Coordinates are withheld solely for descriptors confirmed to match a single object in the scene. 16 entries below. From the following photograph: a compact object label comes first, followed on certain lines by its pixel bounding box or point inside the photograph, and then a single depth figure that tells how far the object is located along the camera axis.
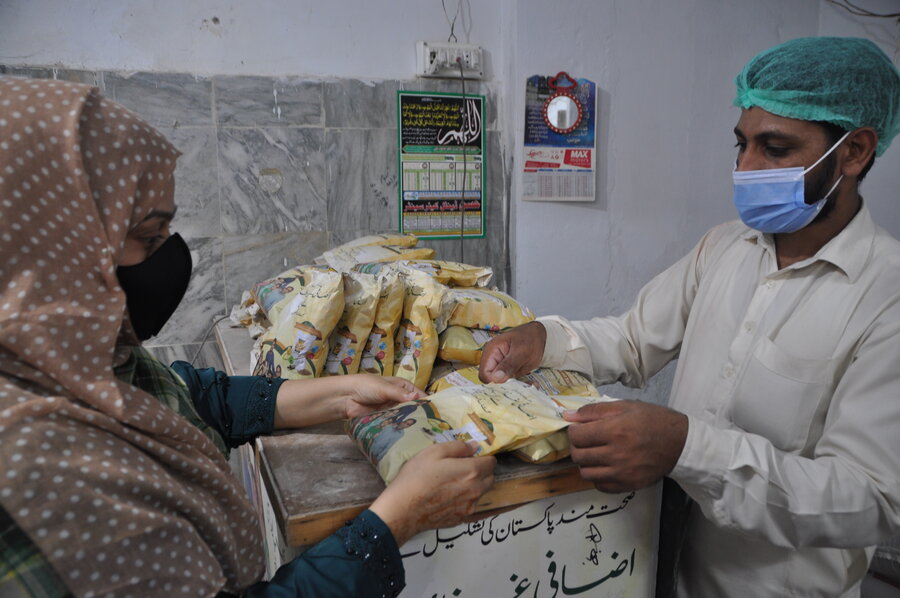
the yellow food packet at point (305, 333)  1.52
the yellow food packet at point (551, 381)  1.41
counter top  0.93
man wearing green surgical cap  1.00
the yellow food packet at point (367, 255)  2.23
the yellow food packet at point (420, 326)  1.60
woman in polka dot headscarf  0.64
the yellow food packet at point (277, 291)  1.88
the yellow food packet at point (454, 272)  2.04
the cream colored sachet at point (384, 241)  2.43
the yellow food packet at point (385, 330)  1.62
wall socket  2.65
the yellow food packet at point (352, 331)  1.59
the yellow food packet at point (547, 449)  1.04
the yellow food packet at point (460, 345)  1.69
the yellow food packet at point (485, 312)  1.80
